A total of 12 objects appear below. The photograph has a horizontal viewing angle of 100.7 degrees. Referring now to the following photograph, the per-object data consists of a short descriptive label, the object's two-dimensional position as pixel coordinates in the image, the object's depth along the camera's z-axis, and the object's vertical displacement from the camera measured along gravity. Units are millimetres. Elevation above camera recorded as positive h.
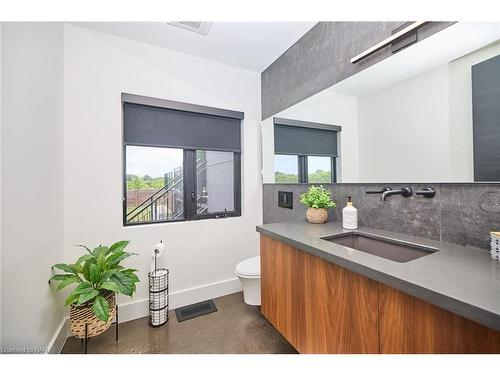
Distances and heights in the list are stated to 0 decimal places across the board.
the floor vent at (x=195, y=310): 1919 -1178
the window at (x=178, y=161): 2006 +302
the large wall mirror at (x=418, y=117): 992 +438
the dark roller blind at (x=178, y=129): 1973 +630
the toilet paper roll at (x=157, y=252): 1884 -570
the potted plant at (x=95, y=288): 1317 -647
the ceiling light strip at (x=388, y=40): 1157 +900
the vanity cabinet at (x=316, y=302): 885 -605
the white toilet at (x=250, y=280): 1794 -818
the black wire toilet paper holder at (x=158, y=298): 1788 -958
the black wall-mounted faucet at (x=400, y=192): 1229 -33
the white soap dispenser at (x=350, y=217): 1461 -215
